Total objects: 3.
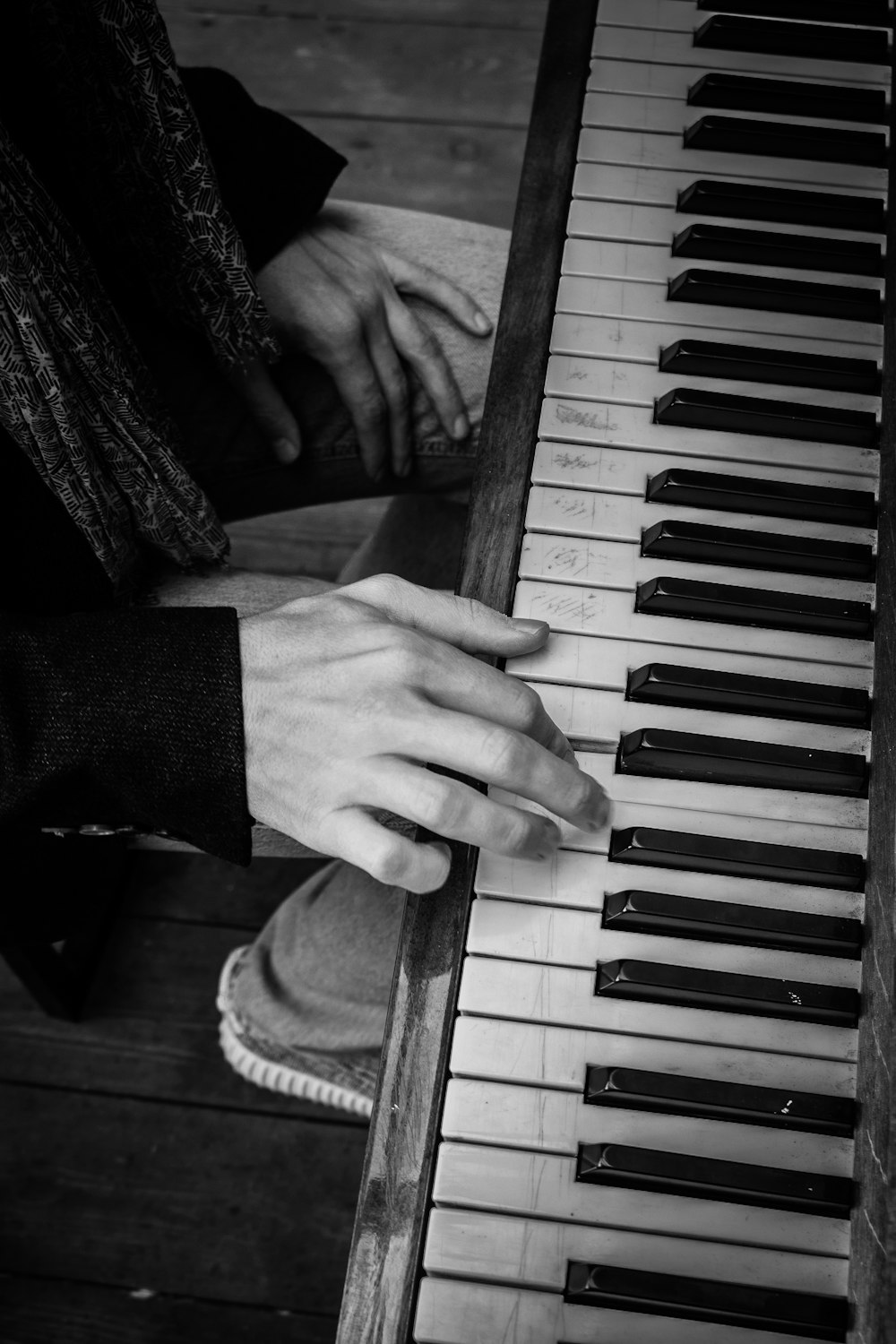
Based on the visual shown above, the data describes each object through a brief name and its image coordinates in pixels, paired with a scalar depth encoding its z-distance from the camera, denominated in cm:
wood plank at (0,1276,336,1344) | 133
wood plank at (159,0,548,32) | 240
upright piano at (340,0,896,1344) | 63
